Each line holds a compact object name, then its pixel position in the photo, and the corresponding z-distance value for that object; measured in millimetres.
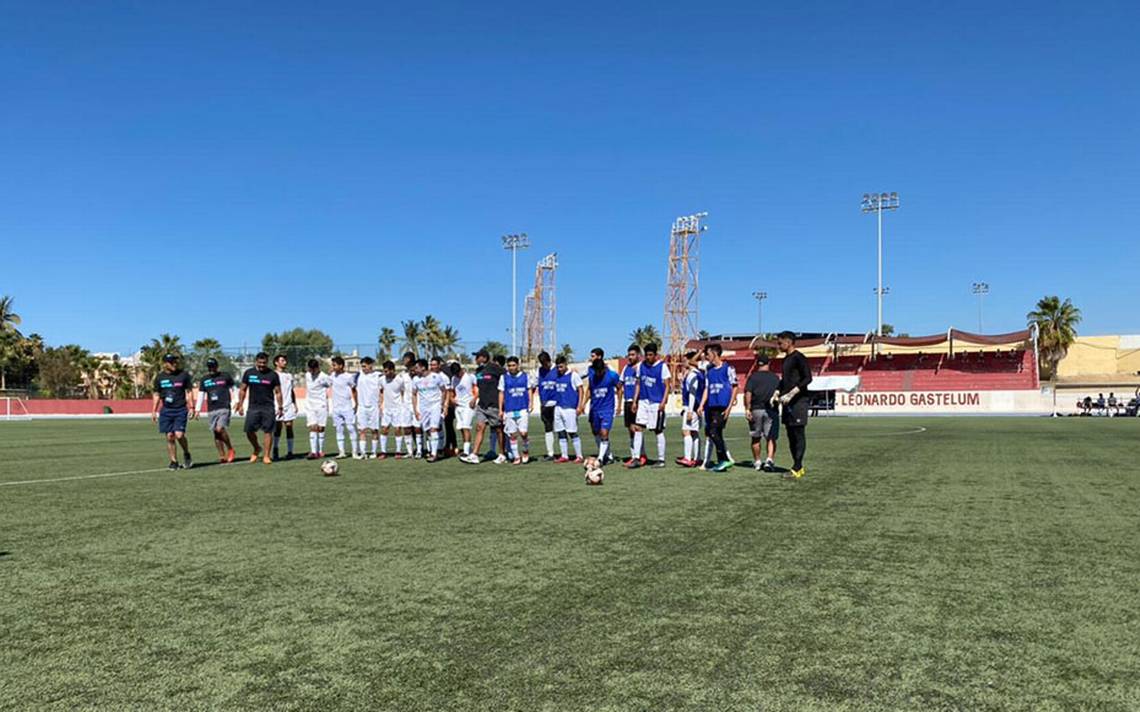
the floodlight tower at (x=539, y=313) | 101750
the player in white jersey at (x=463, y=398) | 15755
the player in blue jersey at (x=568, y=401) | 14414
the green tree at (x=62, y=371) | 78594
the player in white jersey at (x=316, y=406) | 15953
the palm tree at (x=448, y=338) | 96806
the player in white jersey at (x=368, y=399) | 15625
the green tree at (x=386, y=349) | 53094
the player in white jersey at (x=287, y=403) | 15688
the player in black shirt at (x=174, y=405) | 13352
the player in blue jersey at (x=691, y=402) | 13242
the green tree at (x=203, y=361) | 50566
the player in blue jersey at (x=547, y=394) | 14719
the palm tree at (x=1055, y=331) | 77625
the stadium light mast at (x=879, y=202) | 67000
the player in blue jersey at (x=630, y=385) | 14102
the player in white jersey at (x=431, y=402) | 15094
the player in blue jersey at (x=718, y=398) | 12875
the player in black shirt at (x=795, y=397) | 11570
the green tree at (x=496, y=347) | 53375
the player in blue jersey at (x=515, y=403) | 14484
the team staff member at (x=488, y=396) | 14656
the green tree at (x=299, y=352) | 48344
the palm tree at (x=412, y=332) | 99938
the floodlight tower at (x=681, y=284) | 85312
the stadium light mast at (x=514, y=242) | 79500
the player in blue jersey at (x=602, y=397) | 14109
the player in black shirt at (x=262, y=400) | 14578
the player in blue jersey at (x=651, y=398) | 13805
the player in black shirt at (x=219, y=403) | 14469
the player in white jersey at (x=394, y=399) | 15562
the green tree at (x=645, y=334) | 120312
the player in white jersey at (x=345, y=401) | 16250
